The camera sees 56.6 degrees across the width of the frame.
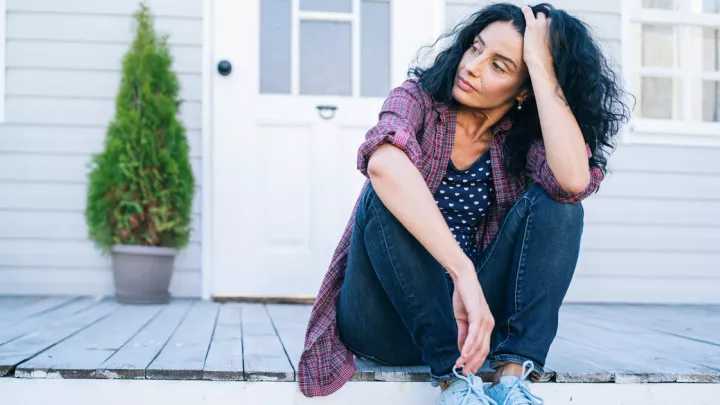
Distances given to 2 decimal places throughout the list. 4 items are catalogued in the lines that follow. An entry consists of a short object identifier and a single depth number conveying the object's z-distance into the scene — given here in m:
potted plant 2.80
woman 1.28
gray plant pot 2.81
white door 3.06
